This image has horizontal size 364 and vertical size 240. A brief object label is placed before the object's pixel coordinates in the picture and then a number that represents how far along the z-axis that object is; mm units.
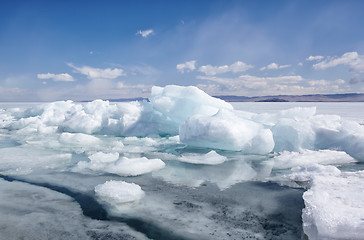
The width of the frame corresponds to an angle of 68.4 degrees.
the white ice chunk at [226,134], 6676
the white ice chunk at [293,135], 6859
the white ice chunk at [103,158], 5653
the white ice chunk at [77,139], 8594
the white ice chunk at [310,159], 5406
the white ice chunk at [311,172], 4289
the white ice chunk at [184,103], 9219
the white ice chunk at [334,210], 2258
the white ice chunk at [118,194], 3418
